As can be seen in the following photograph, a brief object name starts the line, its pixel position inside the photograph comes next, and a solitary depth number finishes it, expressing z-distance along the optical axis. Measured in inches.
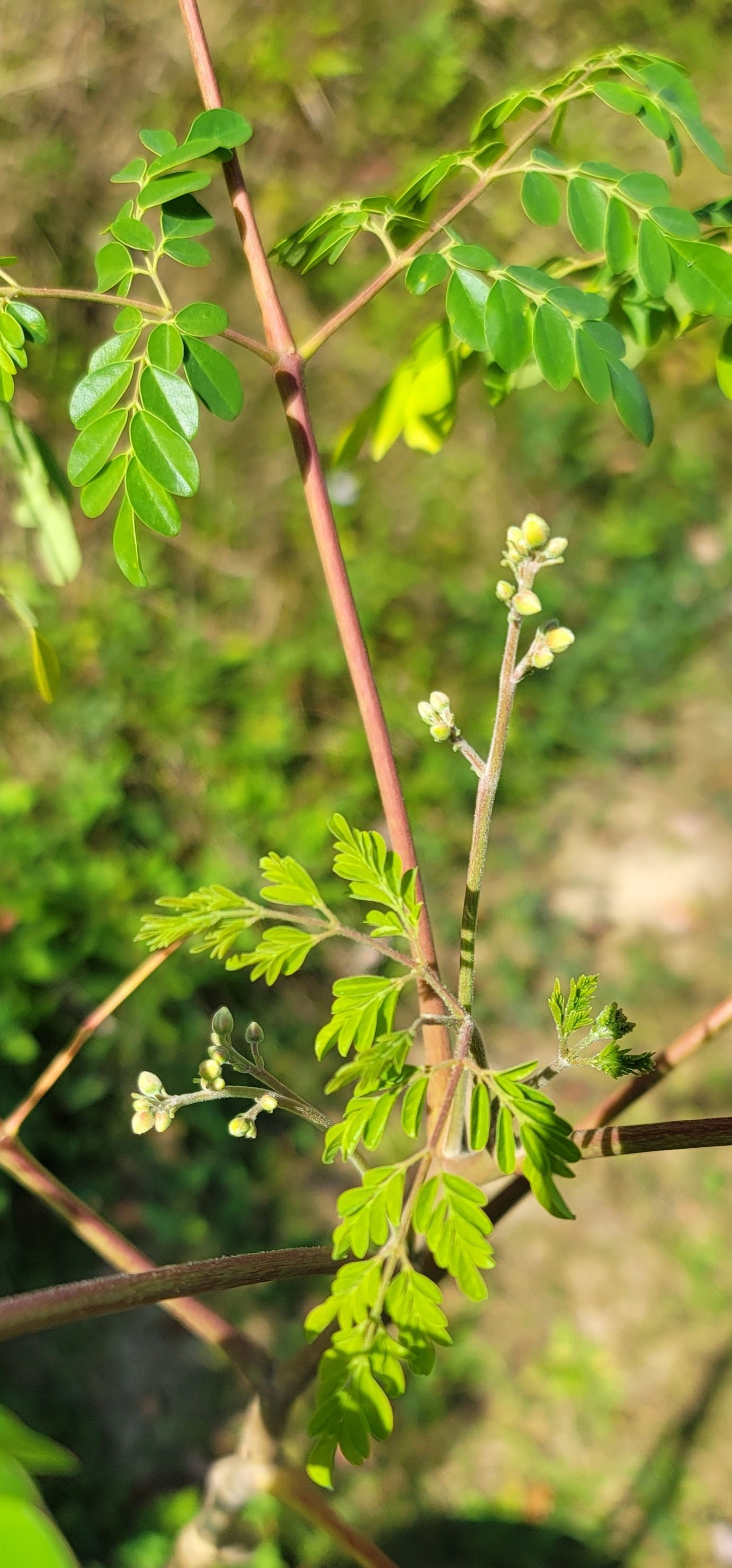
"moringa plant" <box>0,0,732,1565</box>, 17.2
